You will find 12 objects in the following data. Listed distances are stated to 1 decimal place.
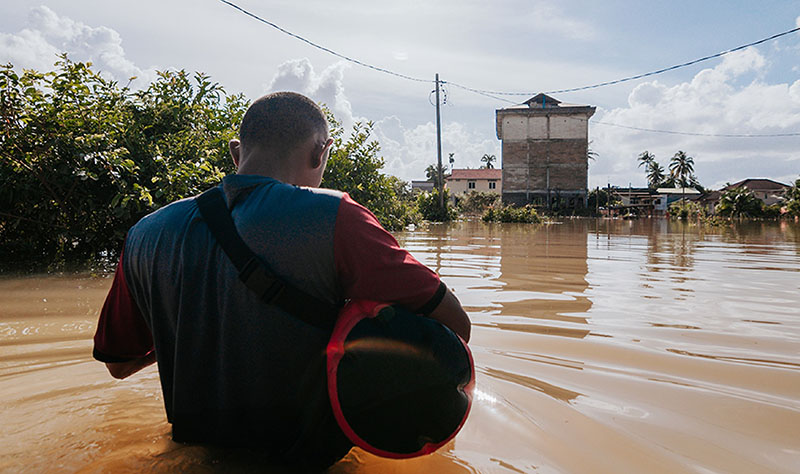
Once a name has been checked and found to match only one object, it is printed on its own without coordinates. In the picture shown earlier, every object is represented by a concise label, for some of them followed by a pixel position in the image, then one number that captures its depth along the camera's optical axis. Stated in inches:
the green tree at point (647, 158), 3981.3
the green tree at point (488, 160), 4062.5
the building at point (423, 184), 3478.3
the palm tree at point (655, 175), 3939.5
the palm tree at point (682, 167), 3683.6
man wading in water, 65.1
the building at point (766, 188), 2849.4
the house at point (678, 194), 3102.6
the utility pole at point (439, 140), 1279.5
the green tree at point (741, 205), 1749.5
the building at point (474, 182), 2997.0
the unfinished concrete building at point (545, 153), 1972.2
